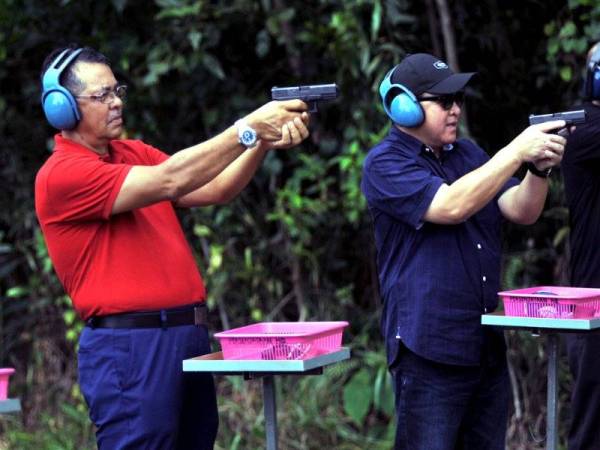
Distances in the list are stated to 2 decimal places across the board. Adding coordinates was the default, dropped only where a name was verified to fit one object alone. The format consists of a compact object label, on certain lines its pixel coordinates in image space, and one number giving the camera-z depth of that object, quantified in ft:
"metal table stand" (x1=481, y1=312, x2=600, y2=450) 26.48
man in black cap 27.55
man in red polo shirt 27.27
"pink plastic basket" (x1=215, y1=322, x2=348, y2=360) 25.16
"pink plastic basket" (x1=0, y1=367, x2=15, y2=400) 26.68
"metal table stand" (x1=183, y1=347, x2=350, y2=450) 24.54
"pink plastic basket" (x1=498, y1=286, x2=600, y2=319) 27.04
